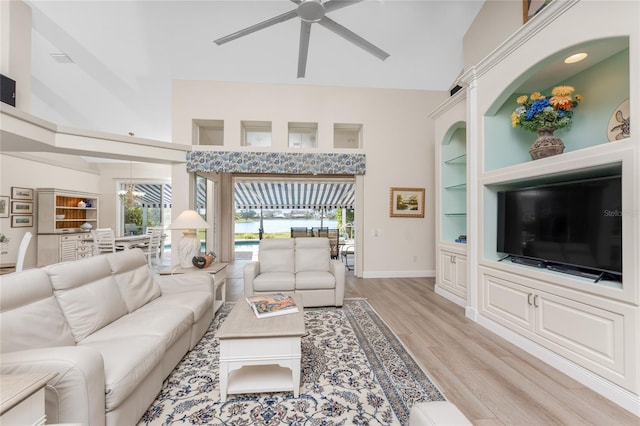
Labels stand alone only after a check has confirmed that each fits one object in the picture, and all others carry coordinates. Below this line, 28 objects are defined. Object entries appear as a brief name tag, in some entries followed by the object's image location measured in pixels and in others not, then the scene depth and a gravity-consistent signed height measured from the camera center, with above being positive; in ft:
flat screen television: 6.36 -0.20
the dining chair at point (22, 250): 10.97 -1.49
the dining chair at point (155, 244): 20.66 -2.23
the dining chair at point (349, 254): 22.20 -4.00
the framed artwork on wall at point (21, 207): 19.45 +0.65
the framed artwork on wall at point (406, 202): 18.19 +1.11
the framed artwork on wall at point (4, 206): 18.64 +0.68
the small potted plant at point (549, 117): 7.80 +3.12
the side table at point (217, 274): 10.69 -2.50
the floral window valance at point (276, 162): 16.98 +3.61
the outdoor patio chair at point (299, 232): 26.53 -1.50
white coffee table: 5.84 -3.07
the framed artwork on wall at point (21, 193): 19.44 +1.70
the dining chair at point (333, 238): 24.89 -1.95
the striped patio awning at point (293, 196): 32.91 +2.87
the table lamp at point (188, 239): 11.37 -1.00
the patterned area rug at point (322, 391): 5.39 -4.10
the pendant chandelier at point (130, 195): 24.17 +2.02
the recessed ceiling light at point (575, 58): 7.56 +4.79
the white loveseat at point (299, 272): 11.48 -2.60
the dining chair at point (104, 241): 18.43 -1.76
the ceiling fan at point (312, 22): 8.34 +6.65
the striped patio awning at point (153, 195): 29.27 +2.41
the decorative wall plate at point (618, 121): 7.27 +2.79
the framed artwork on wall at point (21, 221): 19.38 -0.41
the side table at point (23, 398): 3.04 -2.21
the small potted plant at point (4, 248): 18.26 -2.31
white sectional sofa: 3.99 -2.49
